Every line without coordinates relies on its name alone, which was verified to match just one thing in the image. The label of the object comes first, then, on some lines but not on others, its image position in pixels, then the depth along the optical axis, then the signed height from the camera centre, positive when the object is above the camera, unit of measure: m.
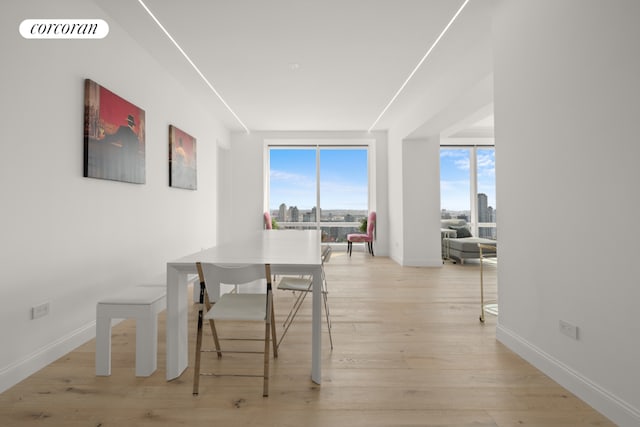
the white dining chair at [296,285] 2.79 -0.62
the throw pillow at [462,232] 7.39 -0.37
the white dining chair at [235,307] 1.96 -0.54
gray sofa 6.47 -0.56
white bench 2.19 -0.77
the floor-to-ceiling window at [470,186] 8.30 +0.76
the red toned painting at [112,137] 2.79 +0.77
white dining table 2.10 -0.48
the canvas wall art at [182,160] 4.43 +0.83
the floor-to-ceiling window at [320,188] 8.43 +0.74
